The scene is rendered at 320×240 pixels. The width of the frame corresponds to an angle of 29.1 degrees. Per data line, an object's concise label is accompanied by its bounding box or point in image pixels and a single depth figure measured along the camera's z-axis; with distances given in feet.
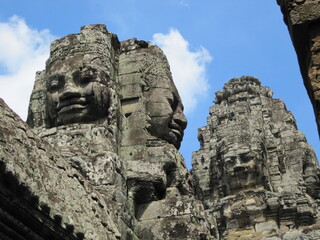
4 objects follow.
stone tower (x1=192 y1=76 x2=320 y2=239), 71.05
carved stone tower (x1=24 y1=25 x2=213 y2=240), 22.75
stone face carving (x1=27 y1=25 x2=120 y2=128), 24.85
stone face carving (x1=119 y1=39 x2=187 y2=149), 26.08
